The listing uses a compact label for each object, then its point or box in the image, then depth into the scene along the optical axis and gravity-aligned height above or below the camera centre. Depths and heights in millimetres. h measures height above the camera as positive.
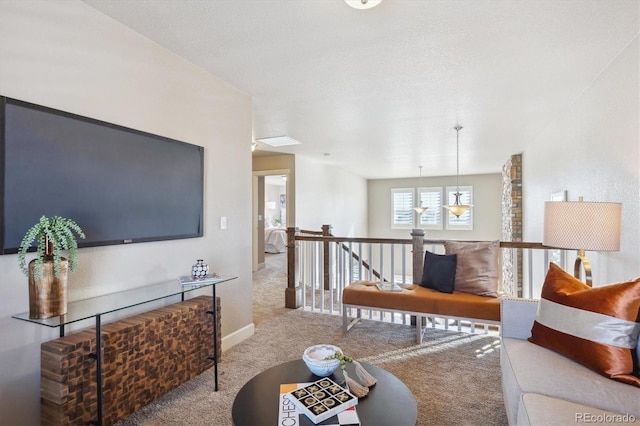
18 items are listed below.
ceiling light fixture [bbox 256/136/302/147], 5096 +1174
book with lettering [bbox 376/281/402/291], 3322 -762
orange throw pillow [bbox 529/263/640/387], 1517 -566
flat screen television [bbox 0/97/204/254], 1627 +215
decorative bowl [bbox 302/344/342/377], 1653 -773
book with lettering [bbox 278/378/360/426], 1312 -818
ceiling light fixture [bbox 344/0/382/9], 1870 +1220
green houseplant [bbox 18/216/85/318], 1551 -257
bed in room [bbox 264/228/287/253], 10104 -861
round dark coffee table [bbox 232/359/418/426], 1343 -851
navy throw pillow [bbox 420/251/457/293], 3195 -585
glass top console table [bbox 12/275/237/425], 1603 -517
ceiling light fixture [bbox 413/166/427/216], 10448 +708
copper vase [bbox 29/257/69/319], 1551 -387
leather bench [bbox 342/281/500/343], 2875 -845
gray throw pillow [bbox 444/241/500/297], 3100 -542
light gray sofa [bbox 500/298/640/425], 1240 -764
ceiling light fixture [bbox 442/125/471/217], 4992 +86
